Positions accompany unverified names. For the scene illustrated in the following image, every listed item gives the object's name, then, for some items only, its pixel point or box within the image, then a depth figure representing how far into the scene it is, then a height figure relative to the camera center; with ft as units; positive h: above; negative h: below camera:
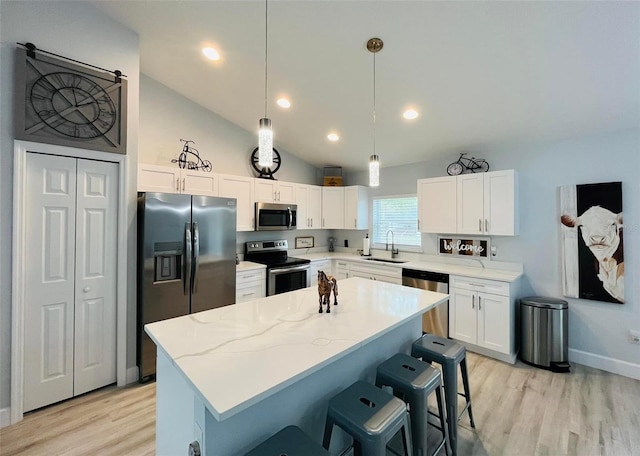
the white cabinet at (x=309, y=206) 15.17 +1.42
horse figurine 5.98 -1.24
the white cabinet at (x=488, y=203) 10.68 +1.13
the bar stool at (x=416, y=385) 5.12 -2.97
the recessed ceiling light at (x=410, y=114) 10.16 +4.40
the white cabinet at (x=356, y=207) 15.80 +1.37
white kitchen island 3.53 -1.88
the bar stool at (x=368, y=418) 3.98 -2.88
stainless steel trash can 9.61 -3.69
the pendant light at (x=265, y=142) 5.28 +1.71
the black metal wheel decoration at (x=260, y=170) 14.23 +3.20
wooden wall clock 6.90 +3.48
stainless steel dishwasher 11.55 -2.47
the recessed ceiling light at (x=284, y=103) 10.93 +5.18
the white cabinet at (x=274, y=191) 13.41 +2.02
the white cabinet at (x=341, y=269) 15.30 -2.18
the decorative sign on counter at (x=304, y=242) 16.44 -0.69
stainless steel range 12.56 -1.62
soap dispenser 15.96 -0.95
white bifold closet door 7.22 -1.33
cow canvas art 9.37 -0.37
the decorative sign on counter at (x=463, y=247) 12.22 -0.74
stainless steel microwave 13.21 +0.71
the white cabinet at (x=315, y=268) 14.48 -2.06
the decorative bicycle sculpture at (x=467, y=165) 12.12 +2.93
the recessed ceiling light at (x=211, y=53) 8.87 +5.83
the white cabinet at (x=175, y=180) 9.94 +1.95
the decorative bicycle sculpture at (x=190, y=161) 11.62 +3.07
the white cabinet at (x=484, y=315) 10.02 -3.25
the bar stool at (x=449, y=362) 6.06 -3.05
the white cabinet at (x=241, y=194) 12.10 +1.66
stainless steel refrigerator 8.77 -0.94
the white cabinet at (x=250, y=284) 11.50 -2.33
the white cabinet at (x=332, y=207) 16.42 +1.42
